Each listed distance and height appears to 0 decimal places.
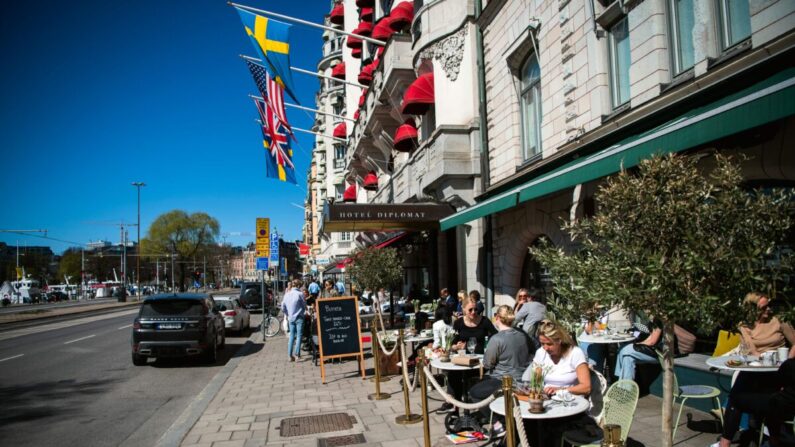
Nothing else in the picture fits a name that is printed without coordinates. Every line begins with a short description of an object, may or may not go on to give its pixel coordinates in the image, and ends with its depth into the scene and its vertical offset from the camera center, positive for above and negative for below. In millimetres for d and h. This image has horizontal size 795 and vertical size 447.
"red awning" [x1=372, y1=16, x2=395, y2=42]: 22431 +9914
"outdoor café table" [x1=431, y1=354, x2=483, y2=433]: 6355 -1825
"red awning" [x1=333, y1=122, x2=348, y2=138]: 39100 +9937
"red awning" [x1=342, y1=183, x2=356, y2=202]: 38716 +5335
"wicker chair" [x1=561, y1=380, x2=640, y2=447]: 4543 -1186
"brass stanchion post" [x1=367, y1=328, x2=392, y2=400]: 8562 -1959
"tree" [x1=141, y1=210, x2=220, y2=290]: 96250 +6877
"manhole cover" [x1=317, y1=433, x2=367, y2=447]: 6230 -1979
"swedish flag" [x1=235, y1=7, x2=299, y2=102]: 16484 +6952
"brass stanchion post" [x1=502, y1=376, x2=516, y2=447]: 3862 -1036
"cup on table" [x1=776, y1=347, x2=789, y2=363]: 5527 -985
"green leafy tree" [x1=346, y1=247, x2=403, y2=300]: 17453 -23
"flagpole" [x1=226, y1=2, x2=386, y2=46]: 16484 +7844
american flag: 19750 +6536
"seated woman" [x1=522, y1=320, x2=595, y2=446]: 4961 -935
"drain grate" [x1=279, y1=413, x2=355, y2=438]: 6867 -2014
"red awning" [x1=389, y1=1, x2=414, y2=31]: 20641 +9573
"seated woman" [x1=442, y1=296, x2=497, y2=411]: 7375 -959
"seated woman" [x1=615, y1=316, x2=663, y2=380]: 7473 -1286
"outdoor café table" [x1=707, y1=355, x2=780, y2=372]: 5255 -1109
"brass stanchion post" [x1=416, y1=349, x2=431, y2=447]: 5574 -1416
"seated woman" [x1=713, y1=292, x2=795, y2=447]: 4867 -1200
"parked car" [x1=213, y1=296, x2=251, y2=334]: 20328 -1586
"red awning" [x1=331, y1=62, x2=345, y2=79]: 38719 +14149
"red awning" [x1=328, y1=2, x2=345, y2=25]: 38081 +17886
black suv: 12477 -1258
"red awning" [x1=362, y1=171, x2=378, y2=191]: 30969 +4939
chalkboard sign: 10680 -1147
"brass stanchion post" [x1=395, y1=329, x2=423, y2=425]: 6843 -1938
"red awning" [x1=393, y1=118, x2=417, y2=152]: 19203 +4552
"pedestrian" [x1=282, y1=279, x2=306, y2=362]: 12859 -1018
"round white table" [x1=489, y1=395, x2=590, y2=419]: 4473 -1230
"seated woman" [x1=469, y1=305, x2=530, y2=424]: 6078 -1054
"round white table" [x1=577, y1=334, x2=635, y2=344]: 7898 -1130
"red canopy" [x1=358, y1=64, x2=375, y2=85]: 27375 +9837
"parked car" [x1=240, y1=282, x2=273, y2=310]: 34219 -1539
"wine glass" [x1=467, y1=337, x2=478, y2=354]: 7541 -1088
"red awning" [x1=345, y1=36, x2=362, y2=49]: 32281 +13371
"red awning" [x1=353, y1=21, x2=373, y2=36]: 28516 +12552
